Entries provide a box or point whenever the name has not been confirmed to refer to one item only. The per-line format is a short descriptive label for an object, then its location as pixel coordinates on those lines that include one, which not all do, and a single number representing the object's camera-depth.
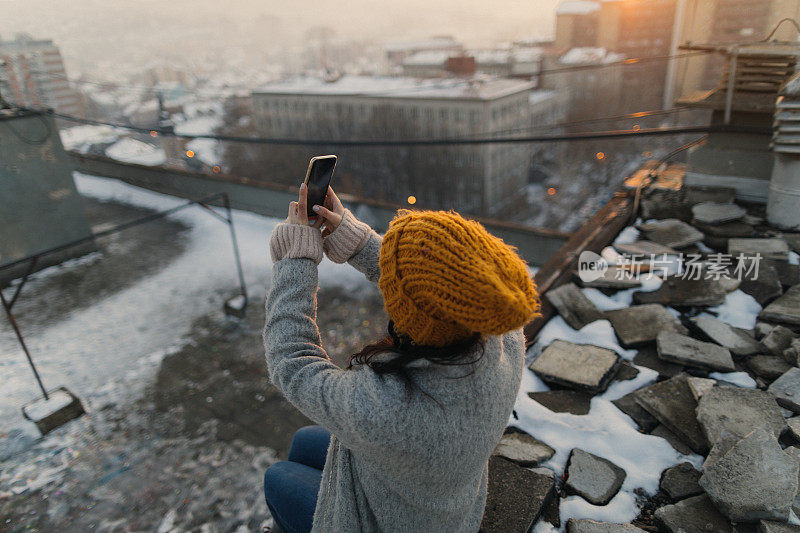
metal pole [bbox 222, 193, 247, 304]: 6.42
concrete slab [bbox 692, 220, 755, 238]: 3.84
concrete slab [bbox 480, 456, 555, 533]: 1.72
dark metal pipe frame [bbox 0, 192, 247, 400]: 4.43
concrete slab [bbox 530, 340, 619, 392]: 2.41
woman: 0.89
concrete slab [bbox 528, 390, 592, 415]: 2.32
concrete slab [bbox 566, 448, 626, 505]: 1.86
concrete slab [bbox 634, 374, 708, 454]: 2.04
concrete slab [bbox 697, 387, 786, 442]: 1.98
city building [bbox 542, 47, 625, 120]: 42.41
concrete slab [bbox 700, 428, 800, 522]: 1.55
